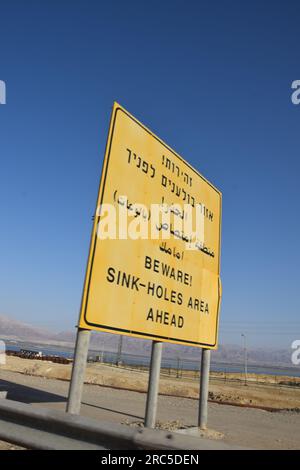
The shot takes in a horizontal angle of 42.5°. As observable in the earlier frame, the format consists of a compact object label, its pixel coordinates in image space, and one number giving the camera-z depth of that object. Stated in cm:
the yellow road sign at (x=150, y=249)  581
